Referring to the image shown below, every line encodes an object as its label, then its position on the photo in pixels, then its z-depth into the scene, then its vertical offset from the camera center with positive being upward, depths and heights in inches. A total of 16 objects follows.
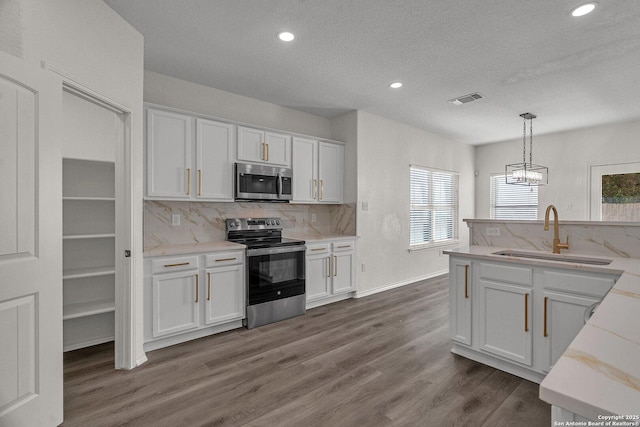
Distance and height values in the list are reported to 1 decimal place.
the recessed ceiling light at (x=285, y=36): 103.0 +57.5
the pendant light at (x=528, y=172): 173.9 +31.5
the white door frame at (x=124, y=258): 96.3 -14.4
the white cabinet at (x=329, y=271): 156.7 -30.9
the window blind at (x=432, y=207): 221.9 +3.6
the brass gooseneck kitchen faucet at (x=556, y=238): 104.1 -8.6
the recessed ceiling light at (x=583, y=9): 87.1 +56.6
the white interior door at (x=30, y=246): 61.5 -7.4
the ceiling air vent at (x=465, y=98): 157.5 +57.7
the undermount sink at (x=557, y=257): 95.1 -14.5
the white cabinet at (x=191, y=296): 111.1 -31.9
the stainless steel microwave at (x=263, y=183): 141.4 +13.1
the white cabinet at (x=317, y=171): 164.1 +21.8
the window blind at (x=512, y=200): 247.3 +9.4
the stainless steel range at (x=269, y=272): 133.8 -27.0
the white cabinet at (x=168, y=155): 119.6 +21.8
